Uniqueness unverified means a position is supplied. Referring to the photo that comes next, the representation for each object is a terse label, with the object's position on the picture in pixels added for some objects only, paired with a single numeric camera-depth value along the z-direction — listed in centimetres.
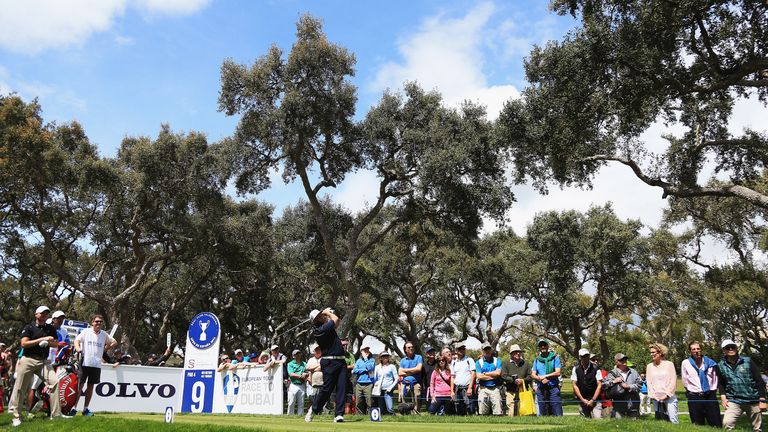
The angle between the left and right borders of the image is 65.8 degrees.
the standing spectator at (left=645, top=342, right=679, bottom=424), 1027
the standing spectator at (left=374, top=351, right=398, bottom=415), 1394
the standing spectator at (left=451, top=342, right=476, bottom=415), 1327
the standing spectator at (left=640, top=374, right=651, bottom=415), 1706
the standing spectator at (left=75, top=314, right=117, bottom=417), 1043
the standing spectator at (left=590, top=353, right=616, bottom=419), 1146
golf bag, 1002
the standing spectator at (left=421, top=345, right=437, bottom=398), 1491
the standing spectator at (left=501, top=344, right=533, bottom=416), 1246
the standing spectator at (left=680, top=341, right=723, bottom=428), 965
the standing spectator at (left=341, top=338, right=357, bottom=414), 1370
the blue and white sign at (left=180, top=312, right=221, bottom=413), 1510
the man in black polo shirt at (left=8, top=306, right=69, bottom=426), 941
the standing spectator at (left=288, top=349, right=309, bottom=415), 1471
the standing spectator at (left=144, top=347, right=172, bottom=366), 1635
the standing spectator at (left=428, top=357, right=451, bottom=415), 1329
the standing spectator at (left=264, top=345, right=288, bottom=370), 1476
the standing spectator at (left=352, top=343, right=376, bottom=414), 1465
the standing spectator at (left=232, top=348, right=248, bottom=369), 1643
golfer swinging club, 907
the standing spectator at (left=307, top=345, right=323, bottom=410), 1303
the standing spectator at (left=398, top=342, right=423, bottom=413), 1430
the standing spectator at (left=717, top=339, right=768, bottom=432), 908
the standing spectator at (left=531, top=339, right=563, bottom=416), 1202
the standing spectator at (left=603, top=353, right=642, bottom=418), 1155
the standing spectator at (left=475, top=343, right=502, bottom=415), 1261
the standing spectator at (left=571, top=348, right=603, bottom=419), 1152
